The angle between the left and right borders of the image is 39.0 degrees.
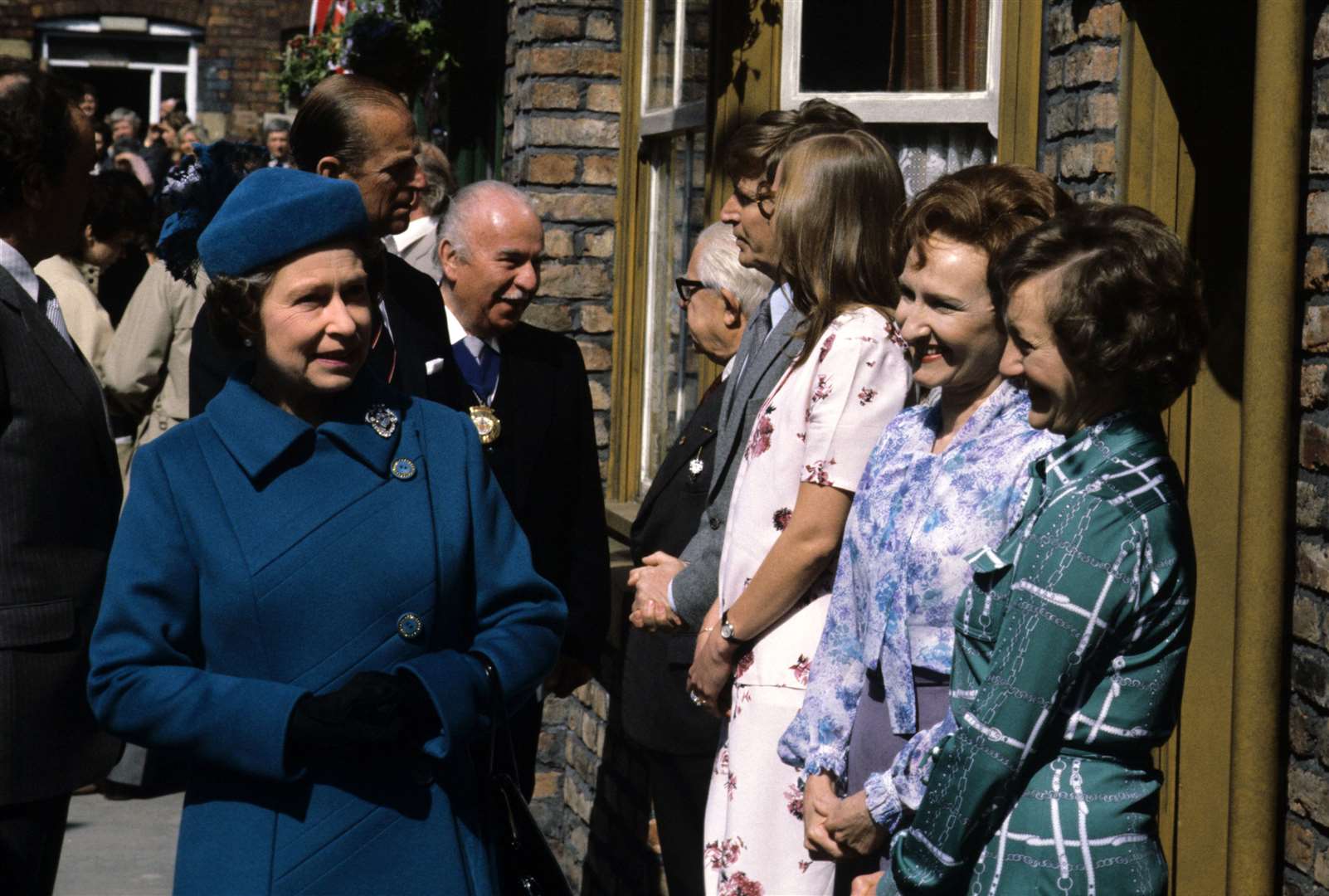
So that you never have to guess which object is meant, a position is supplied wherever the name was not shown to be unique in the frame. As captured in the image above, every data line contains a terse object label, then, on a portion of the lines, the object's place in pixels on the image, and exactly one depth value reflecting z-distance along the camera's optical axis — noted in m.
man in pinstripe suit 3.60
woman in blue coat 2.71
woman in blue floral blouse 2.97
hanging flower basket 9.05
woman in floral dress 3.55
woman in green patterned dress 2.50
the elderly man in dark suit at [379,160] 4.23
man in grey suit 3.91
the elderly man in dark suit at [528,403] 4.82
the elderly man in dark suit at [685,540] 4.42
